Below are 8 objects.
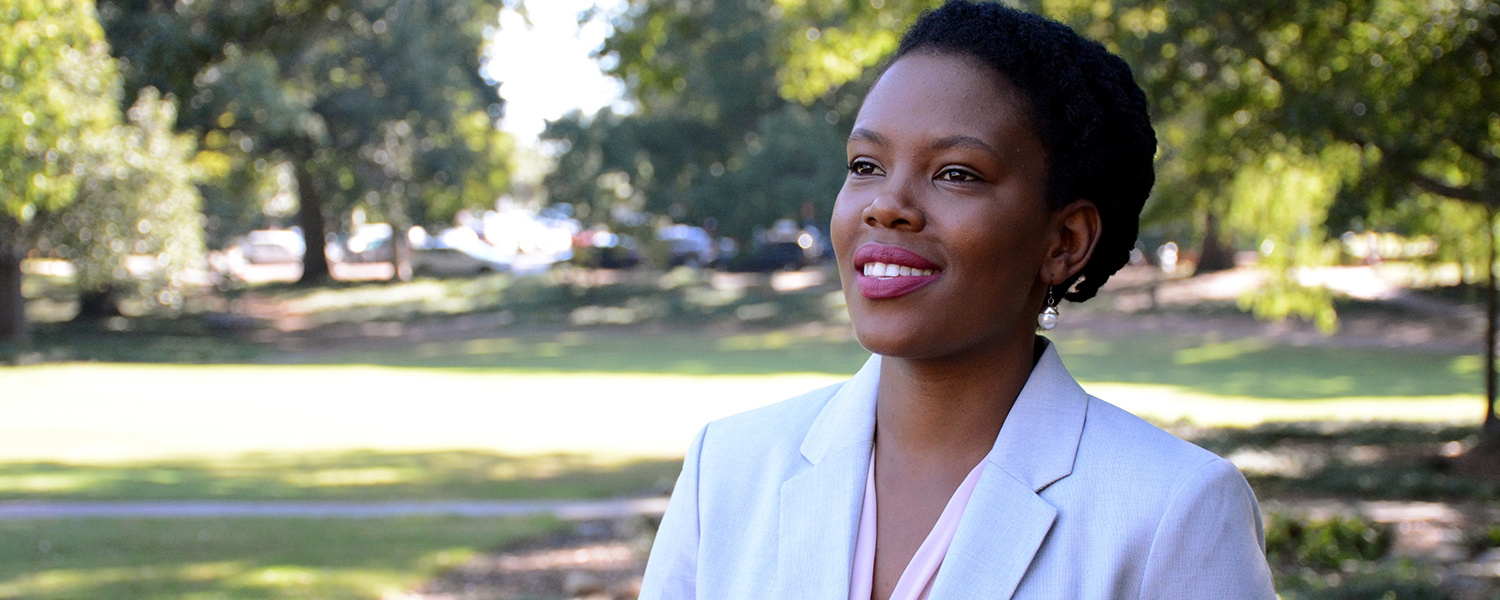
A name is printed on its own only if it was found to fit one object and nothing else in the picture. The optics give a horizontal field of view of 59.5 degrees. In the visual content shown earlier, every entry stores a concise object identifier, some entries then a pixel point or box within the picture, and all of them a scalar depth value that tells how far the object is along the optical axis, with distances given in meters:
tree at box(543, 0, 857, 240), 38.06
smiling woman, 1.84
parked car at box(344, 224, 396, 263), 58.38
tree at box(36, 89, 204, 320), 25.19
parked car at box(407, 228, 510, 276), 52.78
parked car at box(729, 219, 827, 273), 47.16
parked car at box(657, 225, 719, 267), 50.97
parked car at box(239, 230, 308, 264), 62.94
